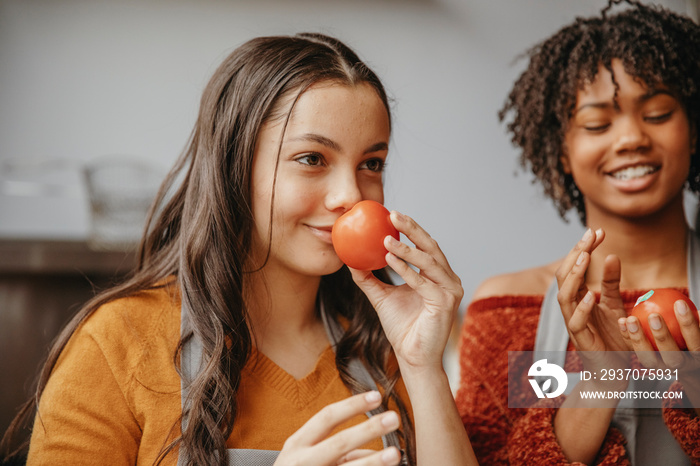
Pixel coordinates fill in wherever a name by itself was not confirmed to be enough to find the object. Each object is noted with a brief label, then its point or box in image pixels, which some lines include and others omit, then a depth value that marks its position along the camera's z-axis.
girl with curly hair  1.35
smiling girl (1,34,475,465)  1.12
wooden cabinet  2.22
